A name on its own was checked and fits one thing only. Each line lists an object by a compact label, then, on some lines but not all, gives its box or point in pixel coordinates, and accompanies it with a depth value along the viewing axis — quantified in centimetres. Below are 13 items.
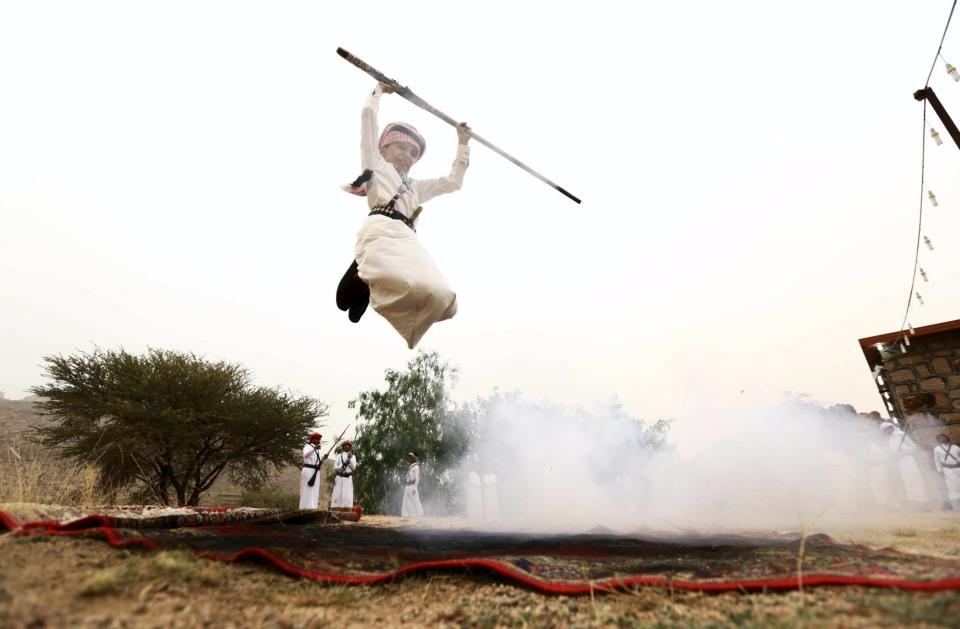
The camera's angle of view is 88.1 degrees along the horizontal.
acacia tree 1235
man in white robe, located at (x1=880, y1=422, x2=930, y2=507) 891
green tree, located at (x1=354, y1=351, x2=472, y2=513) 1969
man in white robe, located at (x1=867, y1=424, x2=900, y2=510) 966
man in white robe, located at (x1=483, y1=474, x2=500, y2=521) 1543
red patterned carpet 151
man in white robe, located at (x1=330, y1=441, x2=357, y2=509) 1134
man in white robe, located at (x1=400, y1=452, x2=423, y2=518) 1374
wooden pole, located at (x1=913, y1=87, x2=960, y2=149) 614
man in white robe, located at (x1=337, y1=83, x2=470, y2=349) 313
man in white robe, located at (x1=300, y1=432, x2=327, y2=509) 1055
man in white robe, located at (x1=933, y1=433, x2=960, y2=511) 761
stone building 776
